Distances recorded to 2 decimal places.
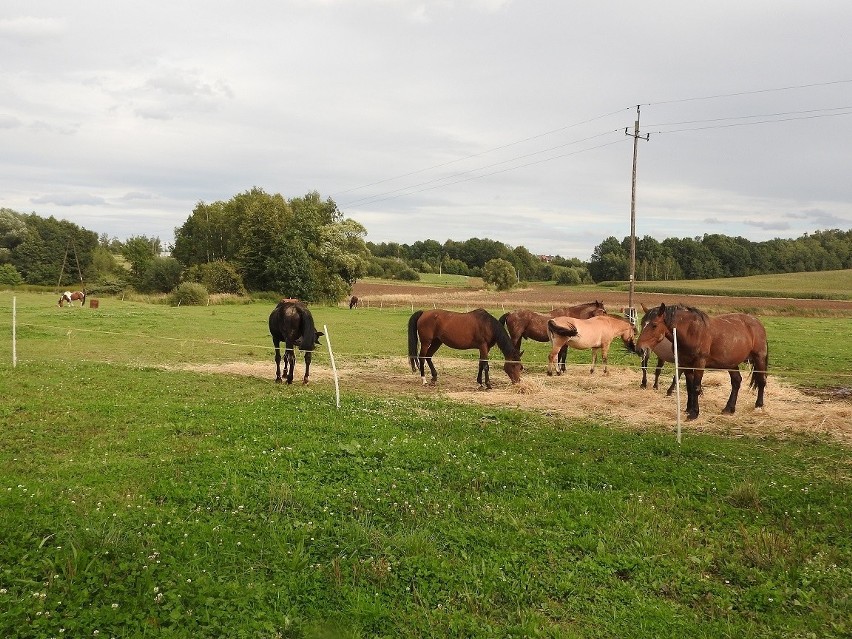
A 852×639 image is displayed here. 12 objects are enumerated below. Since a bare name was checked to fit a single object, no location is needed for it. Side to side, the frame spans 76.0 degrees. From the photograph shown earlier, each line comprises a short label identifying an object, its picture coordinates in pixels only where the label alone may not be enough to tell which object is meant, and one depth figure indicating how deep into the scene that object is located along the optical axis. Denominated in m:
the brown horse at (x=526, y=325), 16.17
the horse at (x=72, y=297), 34.66
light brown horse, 14.91
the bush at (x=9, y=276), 57.94
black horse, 13.52
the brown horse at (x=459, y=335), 13.42
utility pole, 26.16
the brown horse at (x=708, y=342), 10.55
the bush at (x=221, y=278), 48.12
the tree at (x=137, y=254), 65.00
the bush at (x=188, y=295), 42.38
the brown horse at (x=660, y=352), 11.20
